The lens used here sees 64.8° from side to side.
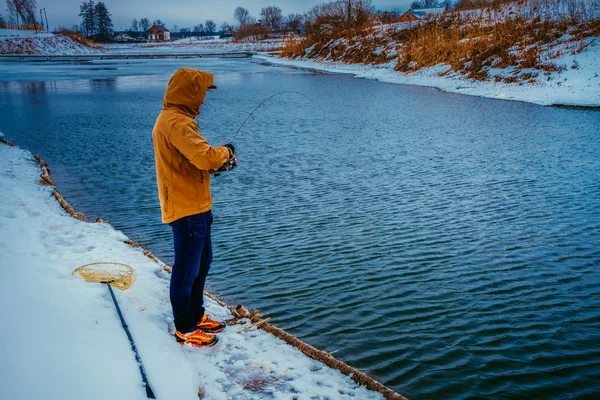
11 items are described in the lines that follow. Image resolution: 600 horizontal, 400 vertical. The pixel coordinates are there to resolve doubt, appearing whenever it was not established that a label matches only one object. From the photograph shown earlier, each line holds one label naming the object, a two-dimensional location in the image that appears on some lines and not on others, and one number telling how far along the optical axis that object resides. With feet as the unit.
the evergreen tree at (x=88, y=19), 457.27
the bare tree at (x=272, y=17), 448.24
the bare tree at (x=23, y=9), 362.90
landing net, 14.55
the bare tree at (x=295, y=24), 351.62
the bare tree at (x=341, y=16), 197.67
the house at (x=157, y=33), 604.49
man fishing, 11.68
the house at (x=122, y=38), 529.12
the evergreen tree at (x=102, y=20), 453.17
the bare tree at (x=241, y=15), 640.67
